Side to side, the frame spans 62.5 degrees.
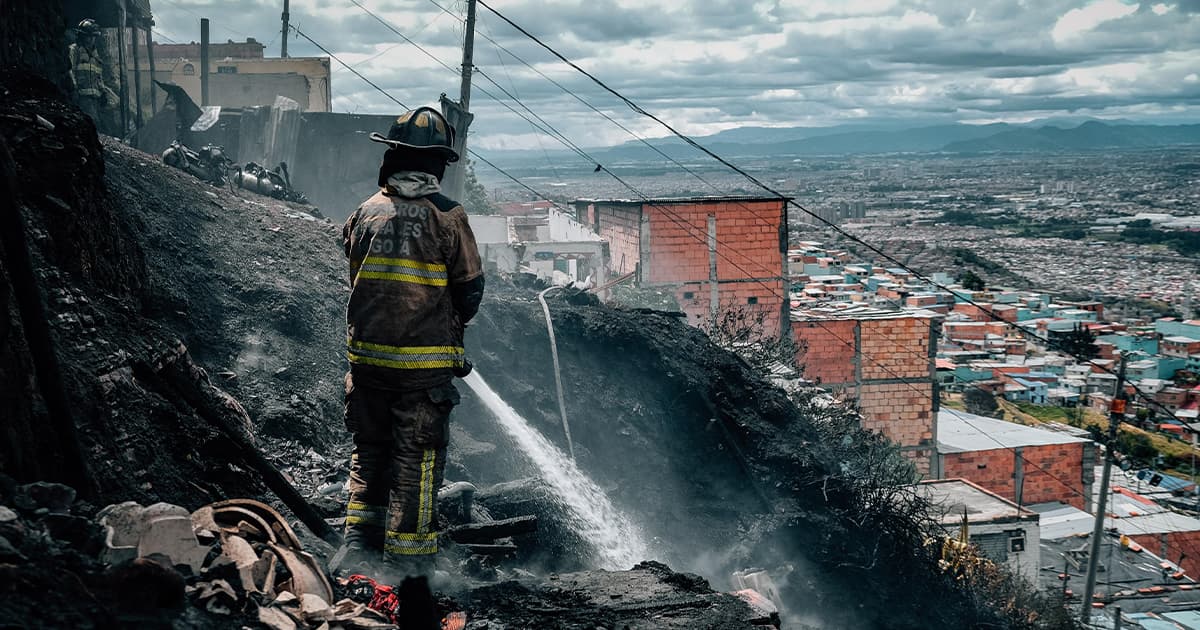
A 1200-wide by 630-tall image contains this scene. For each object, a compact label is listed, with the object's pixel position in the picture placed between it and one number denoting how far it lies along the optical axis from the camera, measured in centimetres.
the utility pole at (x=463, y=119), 1688
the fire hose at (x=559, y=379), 977
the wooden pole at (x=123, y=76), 1619
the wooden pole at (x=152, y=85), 1989
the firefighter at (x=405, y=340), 430
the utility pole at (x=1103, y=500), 1541
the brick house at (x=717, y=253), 2495
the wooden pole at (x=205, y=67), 2477
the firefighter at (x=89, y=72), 1409
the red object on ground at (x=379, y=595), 387
